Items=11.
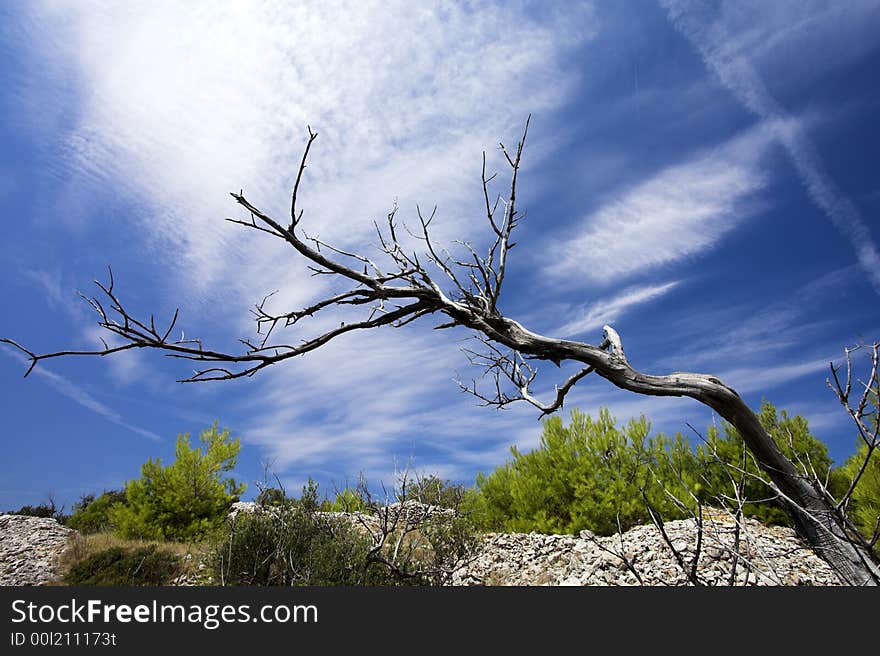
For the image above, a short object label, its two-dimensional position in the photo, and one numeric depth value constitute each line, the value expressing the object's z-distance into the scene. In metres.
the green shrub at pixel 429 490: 6.99
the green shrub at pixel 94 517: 16.53
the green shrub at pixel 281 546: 6.91
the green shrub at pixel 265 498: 8.46
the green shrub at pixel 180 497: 13.77
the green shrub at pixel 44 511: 19.64
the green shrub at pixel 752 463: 11.53
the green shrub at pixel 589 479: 11.27
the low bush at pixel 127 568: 10.03
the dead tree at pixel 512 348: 2.84
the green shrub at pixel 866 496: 9.28
